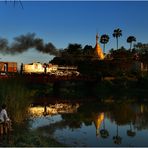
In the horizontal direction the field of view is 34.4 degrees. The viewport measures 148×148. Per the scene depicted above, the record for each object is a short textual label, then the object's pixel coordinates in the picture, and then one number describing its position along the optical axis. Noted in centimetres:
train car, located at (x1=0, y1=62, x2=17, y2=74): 4581
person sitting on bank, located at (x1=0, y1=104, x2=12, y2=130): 935
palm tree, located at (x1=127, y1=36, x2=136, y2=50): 6743
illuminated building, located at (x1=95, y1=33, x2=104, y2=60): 5993
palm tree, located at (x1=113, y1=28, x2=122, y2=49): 6792
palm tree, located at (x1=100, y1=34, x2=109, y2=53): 6985
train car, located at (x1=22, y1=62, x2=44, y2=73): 5334
